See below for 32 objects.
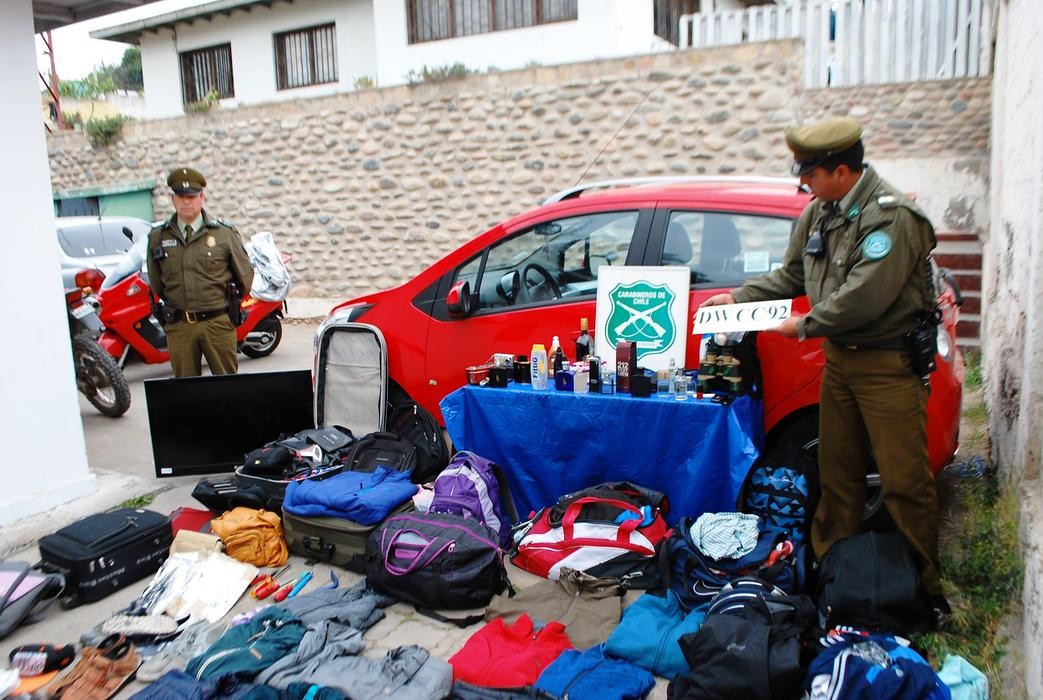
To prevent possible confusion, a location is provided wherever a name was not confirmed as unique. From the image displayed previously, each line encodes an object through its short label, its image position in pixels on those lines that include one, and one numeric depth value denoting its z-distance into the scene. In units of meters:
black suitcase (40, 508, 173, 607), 3.72
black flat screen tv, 4.95
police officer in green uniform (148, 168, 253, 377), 5.30
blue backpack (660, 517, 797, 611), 3.28
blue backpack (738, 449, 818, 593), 3.65
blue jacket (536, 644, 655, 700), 2.78
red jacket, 2.89
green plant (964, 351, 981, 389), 6.15
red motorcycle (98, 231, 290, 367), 7.68
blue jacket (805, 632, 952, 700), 2.41
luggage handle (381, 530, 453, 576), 3.53
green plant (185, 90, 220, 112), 11.91
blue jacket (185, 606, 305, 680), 2.96
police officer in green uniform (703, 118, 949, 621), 2.98
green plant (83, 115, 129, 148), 12.88
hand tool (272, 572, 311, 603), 3.68
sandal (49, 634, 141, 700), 2.97
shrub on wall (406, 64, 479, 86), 10.01
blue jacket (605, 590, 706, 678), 2.96
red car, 3.78
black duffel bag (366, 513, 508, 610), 3.49
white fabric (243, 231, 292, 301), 8.40
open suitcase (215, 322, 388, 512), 5.07
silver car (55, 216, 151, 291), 8.75
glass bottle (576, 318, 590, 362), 4.29
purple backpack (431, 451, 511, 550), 3.98
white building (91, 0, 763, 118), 10.68
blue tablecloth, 3.71
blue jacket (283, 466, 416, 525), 3.92
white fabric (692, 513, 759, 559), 3.36
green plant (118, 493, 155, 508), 4.85
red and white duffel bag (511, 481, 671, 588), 3.59
